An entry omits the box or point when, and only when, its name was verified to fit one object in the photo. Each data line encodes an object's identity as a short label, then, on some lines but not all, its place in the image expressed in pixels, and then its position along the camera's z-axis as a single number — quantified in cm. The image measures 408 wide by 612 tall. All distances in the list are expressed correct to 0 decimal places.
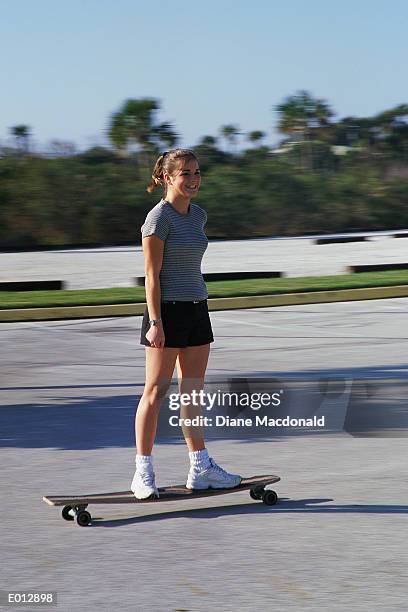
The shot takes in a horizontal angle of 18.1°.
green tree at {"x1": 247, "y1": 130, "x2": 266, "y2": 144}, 6849
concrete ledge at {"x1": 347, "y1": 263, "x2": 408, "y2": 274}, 2533
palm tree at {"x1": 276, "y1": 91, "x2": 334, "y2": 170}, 8288
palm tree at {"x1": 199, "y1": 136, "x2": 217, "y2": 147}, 6506
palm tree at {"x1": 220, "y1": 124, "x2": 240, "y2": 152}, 6706
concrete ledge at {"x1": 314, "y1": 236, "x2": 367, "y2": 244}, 4122
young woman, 641
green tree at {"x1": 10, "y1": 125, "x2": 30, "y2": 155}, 5075
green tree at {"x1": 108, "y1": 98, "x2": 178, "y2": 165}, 6550
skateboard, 621
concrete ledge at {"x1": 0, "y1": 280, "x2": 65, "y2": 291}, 2225
